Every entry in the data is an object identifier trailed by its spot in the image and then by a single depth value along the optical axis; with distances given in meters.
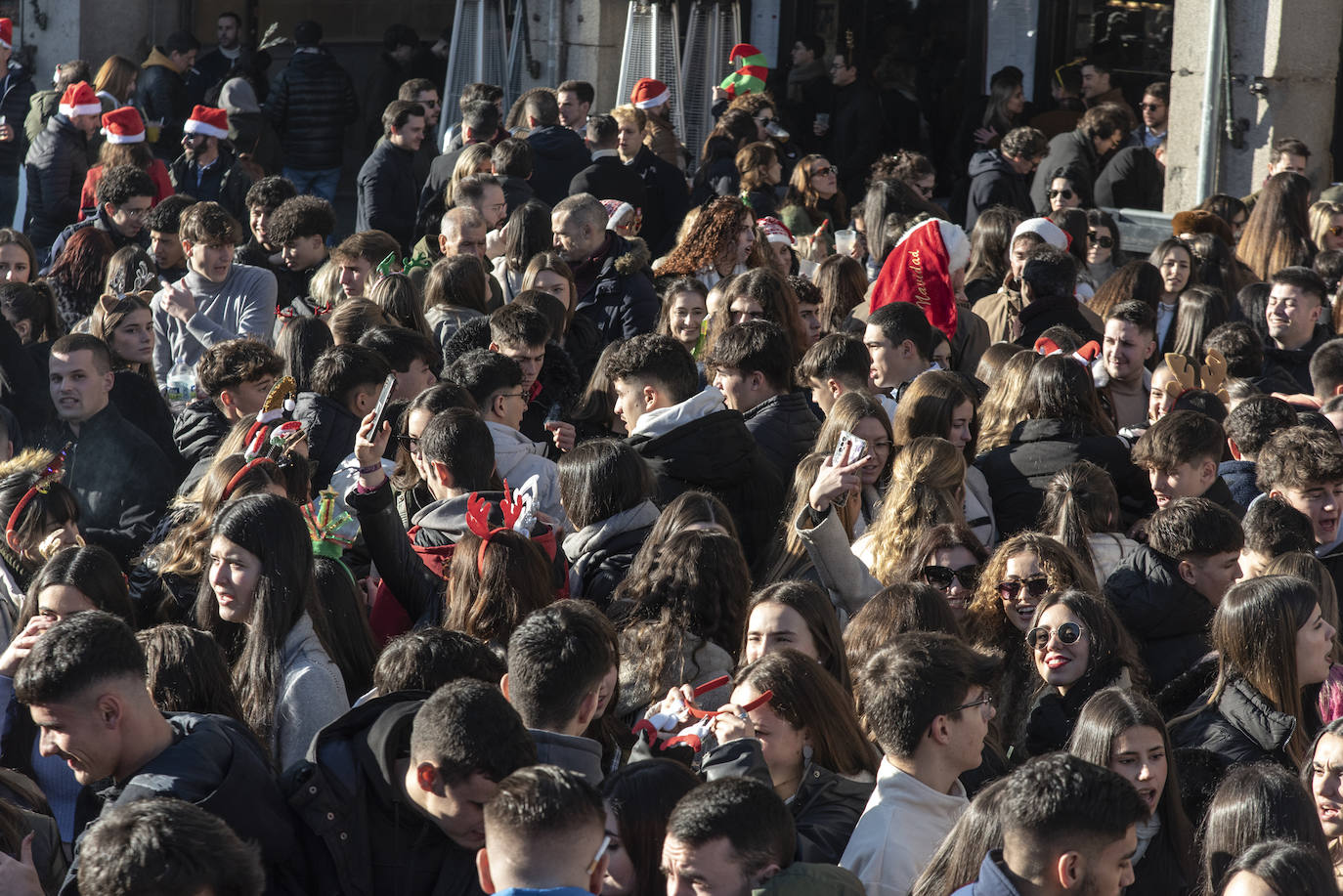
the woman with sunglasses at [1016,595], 8.55
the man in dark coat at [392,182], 20.11
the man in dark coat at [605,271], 14.80
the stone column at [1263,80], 22.09
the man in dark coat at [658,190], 20.36
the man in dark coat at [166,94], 26.86
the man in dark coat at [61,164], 20.62
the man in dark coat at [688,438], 10.44
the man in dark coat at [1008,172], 20.77
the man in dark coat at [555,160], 20.45
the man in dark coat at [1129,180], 21.91
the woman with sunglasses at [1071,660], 7.93
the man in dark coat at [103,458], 10.85
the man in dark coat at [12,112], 23.87
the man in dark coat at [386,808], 6.05
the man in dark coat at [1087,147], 20.70
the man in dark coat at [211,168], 20.62
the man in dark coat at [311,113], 24.92
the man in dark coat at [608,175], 18.95
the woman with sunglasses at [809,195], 19.47
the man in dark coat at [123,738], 6.22
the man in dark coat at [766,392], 11.32
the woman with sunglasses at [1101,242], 17.58
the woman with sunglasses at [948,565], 9.11
